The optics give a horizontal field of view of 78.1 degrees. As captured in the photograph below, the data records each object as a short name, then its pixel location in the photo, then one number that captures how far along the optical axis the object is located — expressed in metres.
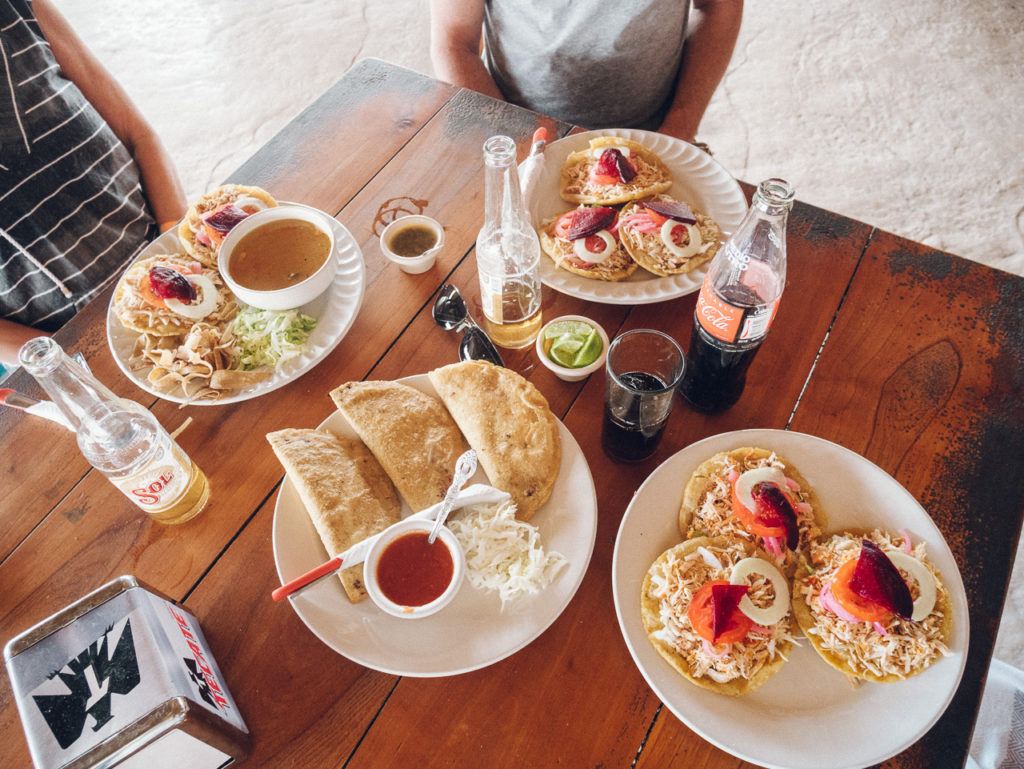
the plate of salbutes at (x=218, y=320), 1.48
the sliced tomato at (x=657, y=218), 1.59
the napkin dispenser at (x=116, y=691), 0.86
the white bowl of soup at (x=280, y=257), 1.50
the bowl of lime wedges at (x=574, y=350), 1.44
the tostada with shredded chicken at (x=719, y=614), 1.05
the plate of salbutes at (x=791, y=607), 1.02
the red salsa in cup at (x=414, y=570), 1.12
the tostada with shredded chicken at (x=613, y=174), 1.69
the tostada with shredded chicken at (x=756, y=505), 1.16
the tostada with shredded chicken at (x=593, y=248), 1.58
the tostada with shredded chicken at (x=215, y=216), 1.62
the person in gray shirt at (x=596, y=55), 2.09
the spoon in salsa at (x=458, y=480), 1.16
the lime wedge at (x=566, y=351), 1.45
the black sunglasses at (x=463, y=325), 1.50
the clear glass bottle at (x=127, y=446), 1.18
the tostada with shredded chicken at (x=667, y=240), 1.57
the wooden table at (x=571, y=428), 1.10
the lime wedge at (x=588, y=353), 1.45
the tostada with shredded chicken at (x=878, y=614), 1.05
